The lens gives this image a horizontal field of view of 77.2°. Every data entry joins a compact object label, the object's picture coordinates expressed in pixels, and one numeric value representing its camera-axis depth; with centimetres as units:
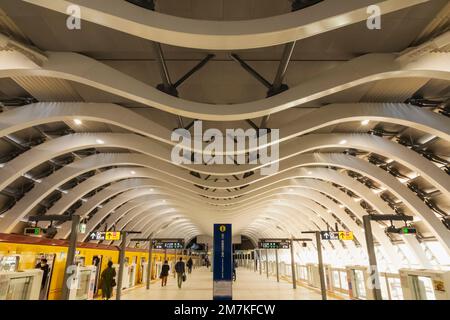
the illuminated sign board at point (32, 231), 1259
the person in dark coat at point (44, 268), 1260
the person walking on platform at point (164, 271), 2078
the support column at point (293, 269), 2025
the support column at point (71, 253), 839
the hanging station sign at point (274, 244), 2247
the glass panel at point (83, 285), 1362
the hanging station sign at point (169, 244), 2272
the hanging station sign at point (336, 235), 1722
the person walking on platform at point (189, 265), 3481
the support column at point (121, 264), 1393
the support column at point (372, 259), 830
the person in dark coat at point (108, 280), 1348
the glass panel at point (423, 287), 952
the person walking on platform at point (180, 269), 1933
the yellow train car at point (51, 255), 1120
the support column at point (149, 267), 1978
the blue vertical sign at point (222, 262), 1168
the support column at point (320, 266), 1456
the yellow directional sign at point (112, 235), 1736
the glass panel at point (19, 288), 922
